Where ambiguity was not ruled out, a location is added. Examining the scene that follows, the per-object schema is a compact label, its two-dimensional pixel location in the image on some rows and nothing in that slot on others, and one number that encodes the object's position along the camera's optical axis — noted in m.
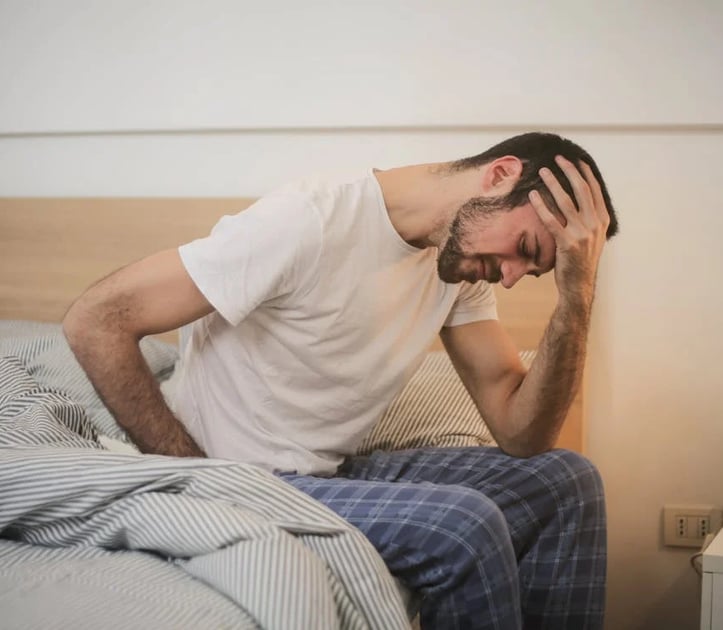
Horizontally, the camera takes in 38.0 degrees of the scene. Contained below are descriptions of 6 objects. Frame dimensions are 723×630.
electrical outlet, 2.28
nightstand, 1.56
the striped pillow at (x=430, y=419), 1.91
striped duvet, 1.03
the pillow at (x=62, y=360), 2.02
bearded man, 1.44
